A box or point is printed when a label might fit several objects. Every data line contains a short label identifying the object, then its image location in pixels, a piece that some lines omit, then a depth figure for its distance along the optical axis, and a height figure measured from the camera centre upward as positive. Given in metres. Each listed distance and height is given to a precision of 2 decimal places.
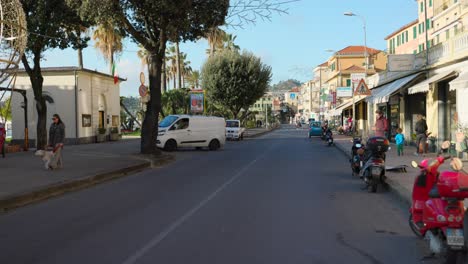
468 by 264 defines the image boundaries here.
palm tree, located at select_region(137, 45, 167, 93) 65.25 +9.10
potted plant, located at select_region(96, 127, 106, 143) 39.12 -0.57
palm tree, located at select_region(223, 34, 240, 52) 75.25 +12.08
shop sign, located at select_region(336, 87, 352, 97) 37.00 +2.29
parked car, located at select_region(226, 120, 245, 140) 43.38 -0.38
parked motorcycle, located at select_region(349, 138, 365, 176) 14.00 -0.95
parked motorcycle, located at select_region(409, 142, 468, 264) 5.46 -0.99
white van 28.66 -0.34
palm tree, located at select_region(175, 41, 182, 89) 53.46 +5.49
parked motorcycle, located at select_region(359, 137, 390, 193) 11.96 -0.95
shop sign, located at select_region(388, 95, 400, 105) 29.75 +1.33
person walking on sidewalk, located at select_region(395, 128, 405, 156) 20.99 -0.75
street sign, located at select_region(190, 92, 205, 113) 43.97 +2.04
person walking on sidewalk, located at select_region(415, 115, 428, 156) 20.38 -0.39
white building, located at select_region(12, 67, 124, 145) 35.25 +1.87
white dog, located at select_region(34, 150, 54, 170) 16.14 -0.85
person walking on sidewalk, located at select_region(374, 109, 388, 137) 17.81 -0.15
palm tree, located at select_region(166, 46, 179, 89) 73.18 +9.14
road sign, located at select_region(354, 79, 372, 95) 22.28 +1.47
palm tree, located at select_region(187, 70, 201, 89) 86.06 +8.11
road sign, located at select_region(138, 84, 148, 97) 23.16 +1.62
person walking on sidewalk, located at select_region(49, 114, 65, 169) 16.23 -0.33
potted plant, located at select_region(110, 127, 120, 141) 41.91 -0.53
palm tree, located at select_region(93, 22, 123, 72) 49.72 +8.16
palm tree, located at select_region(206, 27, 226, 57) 59.93 +10.27
